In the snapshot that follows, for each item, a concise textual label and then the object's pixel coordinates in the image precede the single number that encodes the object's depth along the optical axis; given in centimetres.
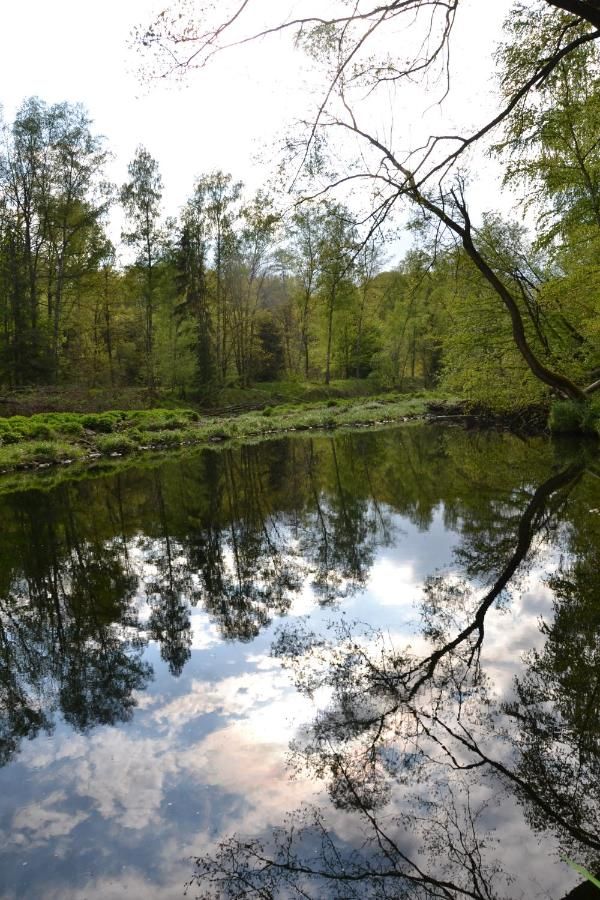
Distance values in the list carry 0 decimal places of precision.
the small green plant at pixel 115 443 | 2052
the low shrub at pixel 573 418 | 1585
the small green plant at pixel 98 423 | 2266
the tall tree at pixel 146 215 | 3103
